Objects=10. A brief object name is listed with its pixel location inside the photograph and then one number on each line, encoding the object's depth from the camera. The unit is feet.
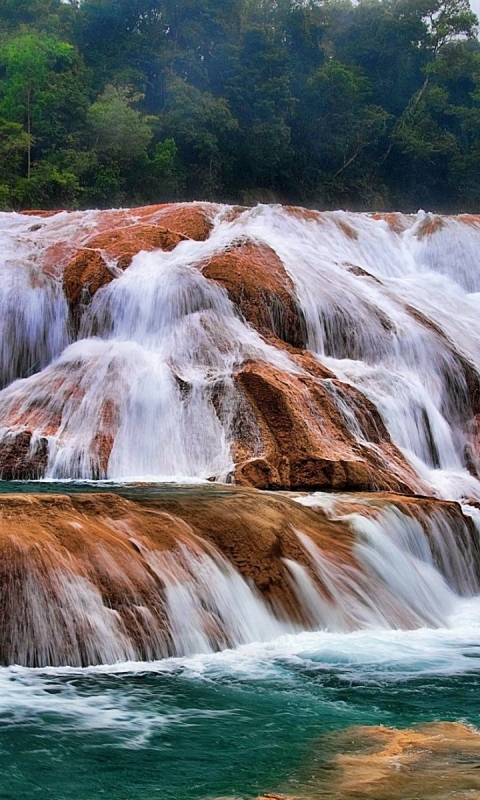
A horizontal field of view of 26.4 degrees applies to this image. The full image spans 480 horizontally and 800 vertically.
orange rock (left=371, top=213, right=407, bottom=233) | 74.69
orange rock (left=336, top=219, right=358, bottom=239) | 70.38
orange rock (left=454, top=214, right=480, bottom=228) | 76.18
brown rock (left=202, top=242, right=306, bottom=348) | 50.29
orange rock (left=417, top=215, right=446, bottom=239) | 74.08
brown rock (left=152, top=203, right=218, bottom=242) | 60.13
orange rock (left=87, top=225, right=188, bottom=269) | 54.90
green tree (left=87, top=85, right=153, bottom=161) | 123.24
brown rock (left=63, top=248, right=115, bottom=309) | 52.26
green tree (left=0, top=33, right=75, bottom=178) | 121.80
